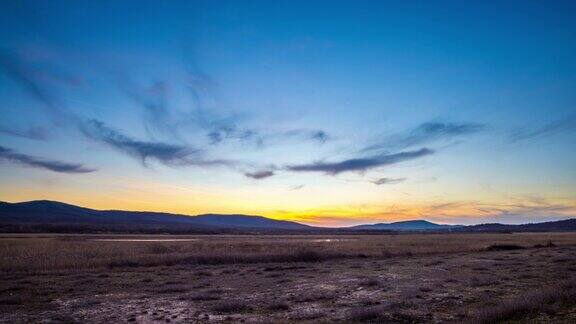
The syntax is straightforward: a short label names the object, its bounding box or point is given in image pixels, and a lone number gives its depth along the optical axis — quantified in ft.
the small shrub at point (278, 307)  62.03
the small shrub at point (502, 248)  194.39
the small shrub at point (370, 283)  83.67
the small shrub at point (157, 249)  154.17
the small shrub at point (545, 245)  214.12
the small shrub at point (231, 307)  60.97
